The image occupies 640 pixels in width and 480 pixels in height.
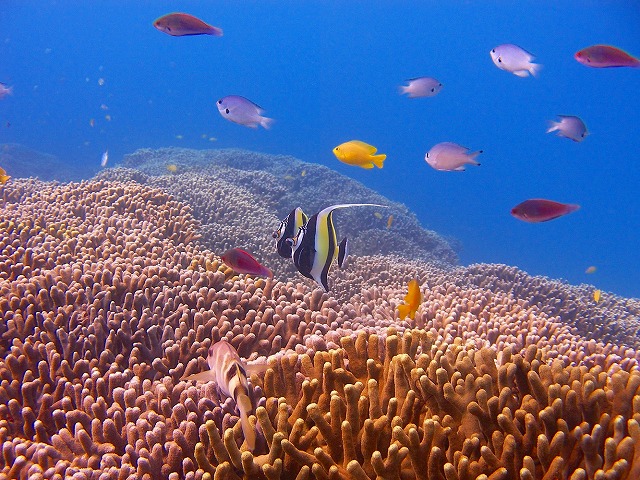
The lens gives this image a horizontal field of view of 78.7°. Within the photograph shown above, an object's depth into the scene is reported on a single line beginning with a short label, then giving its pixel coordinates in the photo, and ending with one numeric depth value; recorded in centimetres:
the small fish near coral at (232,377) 196
